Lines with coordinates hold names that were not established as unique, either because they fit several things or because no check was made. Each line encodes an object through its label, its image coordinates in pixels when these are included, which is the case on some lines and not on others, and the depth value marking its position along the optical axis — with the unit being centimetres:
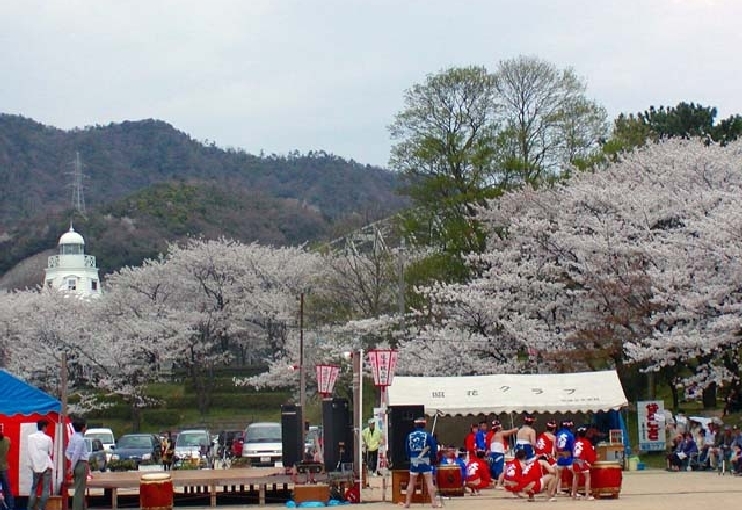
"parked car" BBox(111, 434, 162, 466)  3800
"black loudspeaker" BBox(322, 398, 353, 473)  2647
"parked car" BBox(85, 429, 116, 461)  4169
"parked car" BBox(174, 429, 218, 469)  3803
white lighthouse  10012
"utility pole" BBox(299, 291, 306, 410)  3469
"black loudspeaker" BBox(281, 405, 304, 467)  2664
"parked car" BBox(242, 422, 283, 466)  3722
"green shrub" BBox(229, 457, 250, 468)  3672
